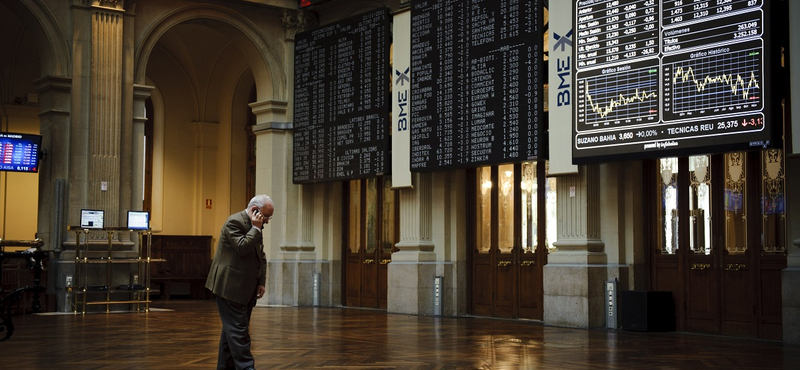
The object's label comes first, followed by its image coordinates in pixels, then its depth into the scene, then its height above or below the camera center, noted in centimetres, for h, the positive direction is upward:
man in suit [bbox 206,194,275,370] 708 -20
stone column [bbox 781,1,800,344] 1033 +35
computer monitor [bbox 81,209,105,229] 1498 +47
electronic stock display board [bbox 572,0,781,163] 1040 +198
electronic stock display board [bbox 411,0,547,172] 1318 +240
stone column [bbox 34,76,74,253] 1540 +138
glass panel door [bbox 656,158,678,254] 1256 +59
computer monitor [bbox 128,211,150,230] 1528 +45
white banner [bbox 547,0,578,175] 1263 +209
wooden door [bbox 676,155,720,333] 1202 +1
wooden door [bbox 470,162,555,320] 1426 +12
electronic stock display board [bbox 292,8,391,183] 1595 +257
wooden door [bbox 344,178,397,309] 1697 +16
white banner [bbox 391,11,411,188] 1533 +236
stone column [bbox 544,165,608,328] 1259 -15
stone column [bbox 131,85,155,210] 1623 +177
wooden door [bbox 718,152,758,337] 1159 -5
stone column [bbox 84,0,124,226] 1558 +226
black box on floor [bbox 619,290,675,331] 1213 -77
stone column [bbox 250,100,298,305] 1769 +73
